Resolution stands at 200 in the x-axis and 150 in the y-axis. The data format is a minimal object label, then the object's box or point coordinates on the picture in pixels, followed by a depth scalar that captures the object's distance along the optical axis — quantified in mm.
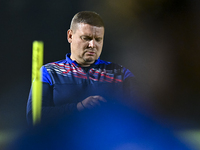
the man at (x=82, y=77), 11354
